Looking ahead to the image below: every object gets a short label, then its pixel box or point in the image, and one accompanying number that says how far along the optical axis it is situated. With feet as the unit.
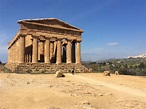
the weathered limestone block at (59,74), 51.42
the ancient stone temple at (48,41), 70.97
